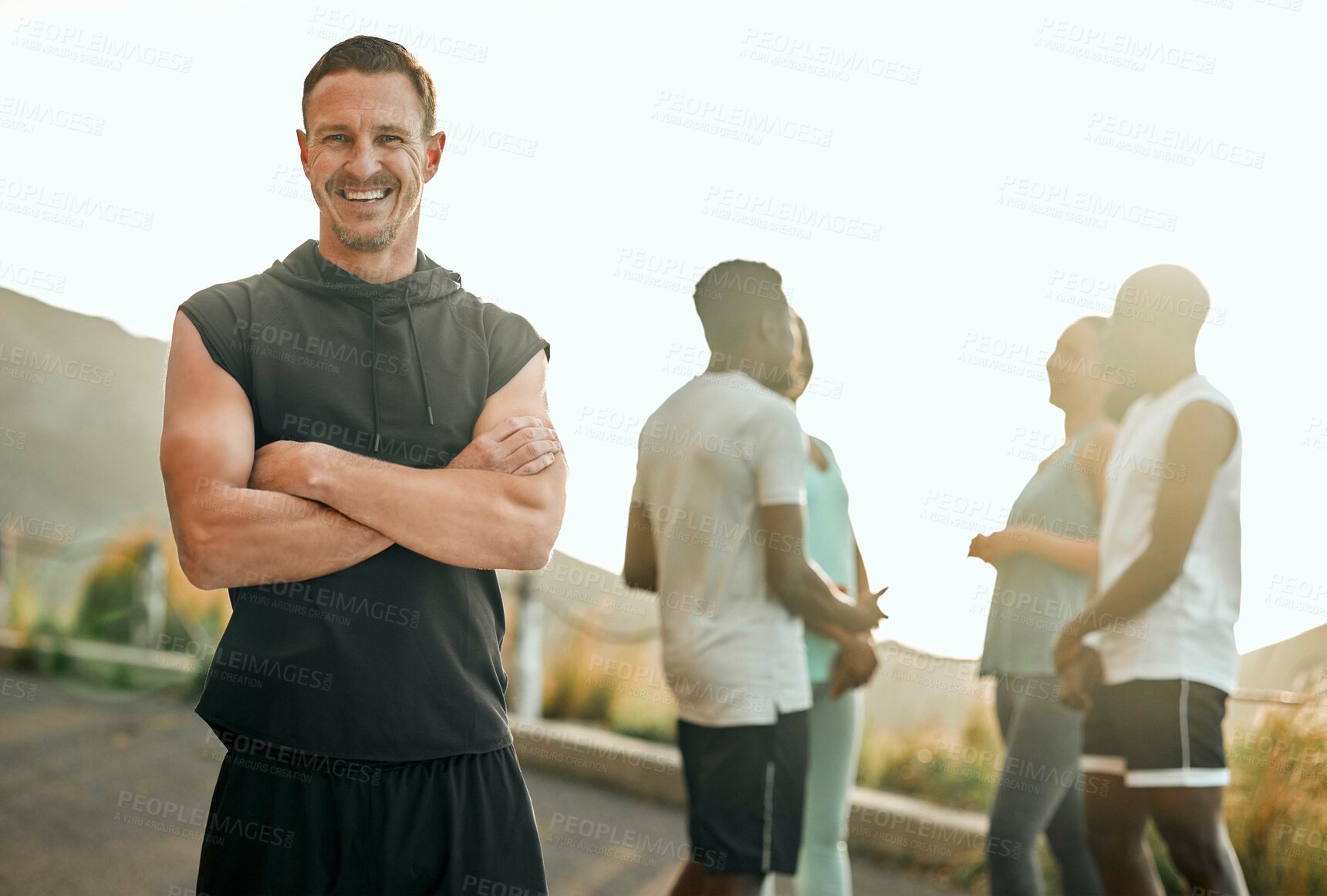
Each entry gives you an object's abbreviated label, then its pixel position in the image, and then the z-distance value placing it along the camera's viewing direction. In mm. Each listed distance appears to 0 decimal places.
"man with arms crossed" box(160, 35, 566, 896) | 1349
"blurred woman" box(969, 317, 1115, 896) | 2332
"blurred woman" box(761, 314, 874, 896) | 2400
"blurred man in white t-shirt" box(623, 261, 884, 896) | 2188
